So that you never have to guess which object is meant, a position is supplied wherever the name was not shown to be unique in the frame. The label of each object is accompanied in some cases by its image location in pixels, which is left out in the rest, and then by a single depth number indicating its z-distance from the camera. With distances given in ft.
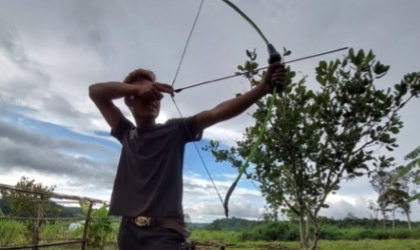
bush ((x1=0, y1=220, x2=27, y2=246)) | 14.82
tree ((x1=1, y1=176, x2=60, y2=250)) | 15.57
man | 4.35
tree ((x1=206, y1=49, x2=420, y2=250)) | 10.52
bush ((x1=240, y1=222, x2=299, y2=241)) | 30.52
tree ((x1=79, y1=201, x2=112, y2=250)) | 22.31
